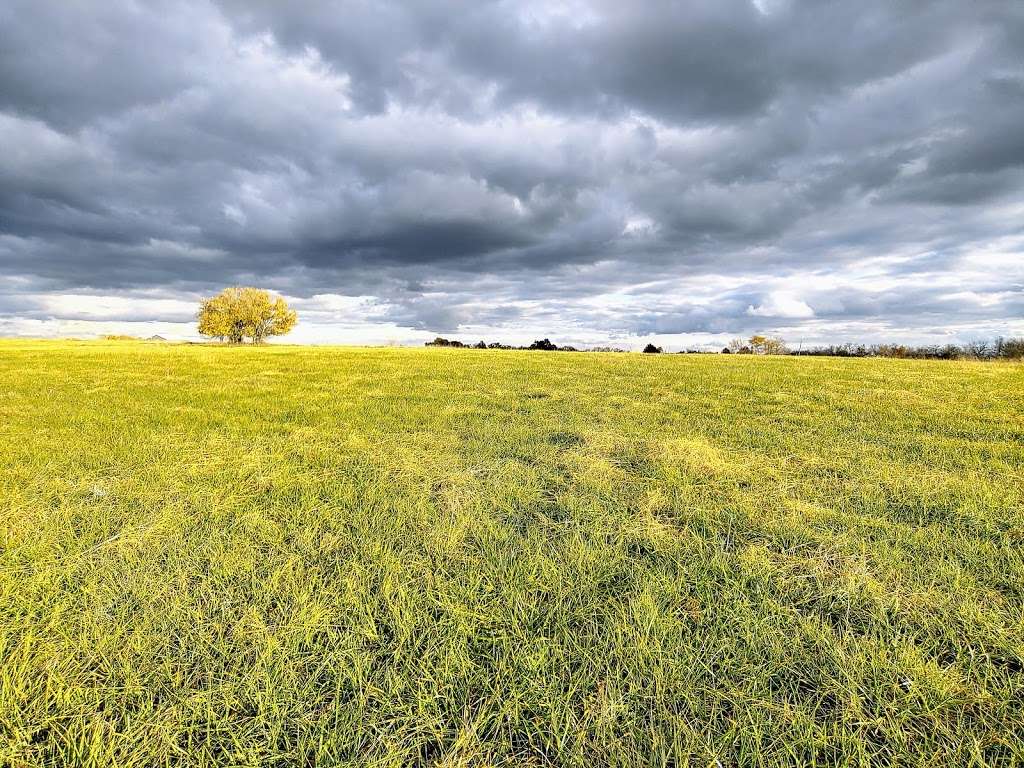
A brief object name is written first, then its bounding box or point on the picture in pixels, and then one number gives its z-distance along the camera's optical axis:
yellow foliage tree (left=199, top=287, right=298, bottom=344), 54.09
